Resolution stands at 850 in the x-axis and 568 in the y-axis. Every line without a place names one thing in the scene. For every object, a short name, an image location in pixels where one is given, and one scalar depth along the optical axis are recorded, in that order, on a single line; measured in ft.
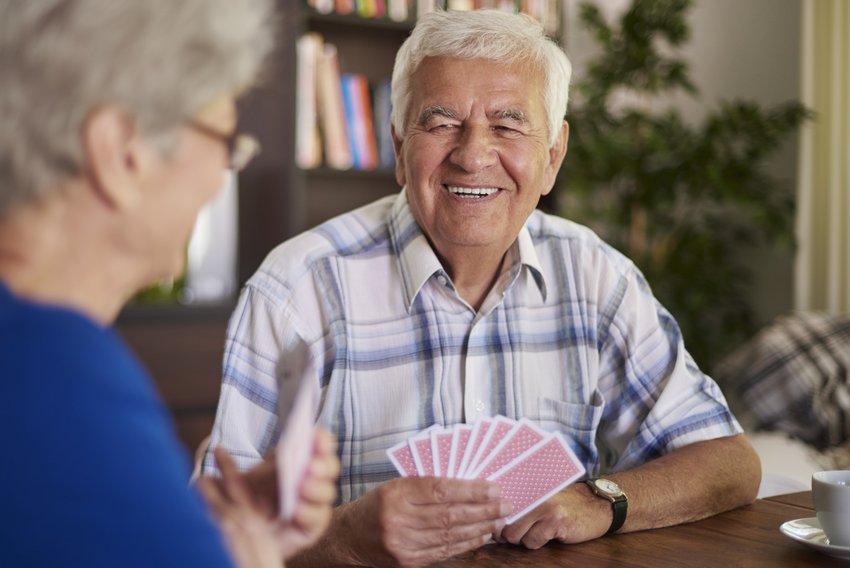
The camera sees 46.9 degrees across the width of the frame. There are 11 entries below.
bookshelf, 12.09
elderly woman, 1.81
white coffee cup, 4.10
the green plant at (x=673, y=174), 13.24
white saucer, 4.10
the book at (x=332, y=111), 12.75
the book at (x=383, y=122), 13.03
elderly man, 5.45
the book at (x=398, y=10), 13.29
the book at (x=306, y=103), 12.61
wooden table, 4.16
